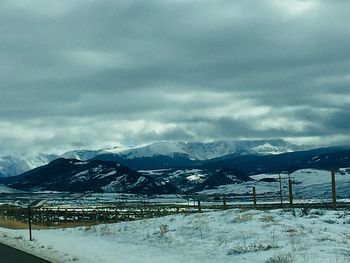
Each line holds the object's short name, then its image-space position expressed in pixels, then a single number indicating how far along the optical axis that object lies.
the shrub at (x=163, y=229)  28.34
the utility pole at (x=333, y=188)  32.72
